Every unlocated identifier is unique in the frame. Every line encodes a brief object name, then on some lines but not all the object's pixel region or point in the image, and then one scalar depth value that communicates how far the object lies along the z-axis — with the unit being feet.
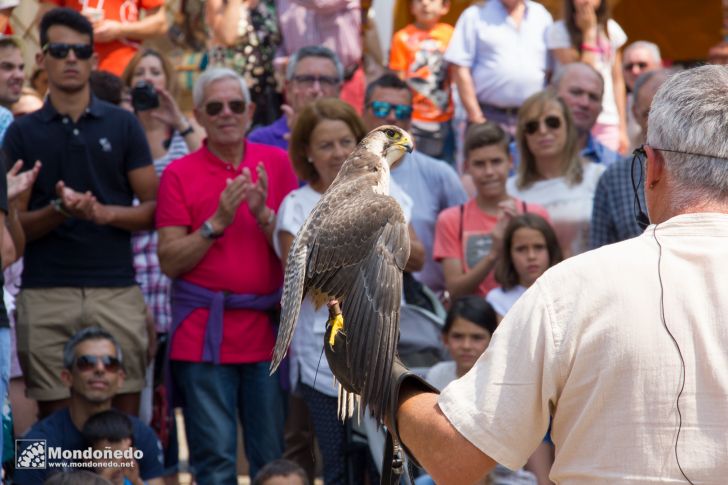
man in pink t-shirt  38.12
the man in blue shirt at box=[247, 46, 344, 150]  46.17
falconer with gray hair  14.51
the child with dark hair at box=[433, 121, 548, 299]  41.16
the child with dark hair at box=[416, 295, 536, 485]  37.09
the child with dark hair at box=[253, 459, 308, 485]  34.18
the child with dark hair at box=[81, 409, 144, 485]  33.54
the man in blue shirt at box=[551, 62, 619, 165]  48.14
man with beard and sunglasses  34.13
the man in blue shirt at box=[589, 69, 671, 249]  39.73
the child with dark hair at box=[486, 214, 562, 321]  39.98
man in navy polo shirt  37.63
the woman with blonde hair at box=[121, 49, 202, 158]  44.84
